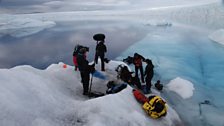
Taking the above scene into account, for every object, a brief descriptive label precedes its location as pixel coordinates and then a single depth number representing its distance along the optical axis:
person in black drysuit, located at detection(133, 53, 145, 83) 5.78
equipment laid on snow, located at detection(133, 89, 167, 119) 4.13
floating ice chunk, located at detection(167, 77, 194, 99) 6.02
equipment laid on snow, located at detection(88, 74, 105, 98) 4.72
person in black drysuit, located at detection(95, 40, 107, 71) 5.69
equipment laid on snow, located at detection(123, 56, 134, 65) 8.48
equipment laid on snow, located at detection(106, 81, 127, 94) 4.72
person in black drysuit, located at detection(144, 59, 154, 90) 5.39
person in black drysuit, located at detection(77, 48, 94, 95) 4.60
